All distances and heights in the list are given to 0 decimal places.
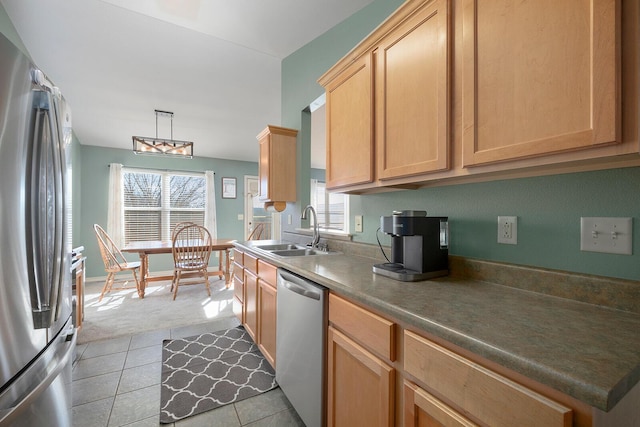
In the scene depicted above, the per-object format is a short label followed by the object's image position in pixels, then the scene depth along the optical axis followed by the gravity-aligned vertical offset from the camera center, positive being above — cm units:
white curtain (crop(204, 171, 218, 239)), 562 +15
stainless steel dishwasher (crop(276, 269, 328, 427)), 125 -67
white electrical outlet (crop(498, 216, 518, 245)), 109 -7
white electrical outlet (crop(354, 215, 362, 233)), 193 -8
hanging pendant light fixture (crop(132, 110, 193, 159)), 321 +81
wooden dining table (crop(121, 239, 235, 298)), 378 -53
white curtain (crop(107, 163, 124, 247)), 484 +16
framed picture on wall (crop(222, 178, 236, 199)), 586 +55
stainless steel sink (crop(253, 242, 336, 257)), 216 -32
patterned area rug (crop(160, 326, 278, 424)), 166 -116
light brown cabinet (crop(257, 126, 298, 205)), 275 +51
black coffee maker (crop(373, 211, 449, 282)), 118 -15
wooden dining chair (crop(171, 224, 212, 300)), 388 -67
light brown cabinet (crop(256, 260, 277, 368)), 180 -69
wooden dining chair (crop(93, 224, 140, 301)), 388 -78
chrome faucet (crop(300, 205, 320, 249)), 219 -17
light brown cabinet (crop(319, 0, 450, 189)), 108 +54
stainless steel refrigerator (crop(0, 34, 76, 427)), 86 -12
